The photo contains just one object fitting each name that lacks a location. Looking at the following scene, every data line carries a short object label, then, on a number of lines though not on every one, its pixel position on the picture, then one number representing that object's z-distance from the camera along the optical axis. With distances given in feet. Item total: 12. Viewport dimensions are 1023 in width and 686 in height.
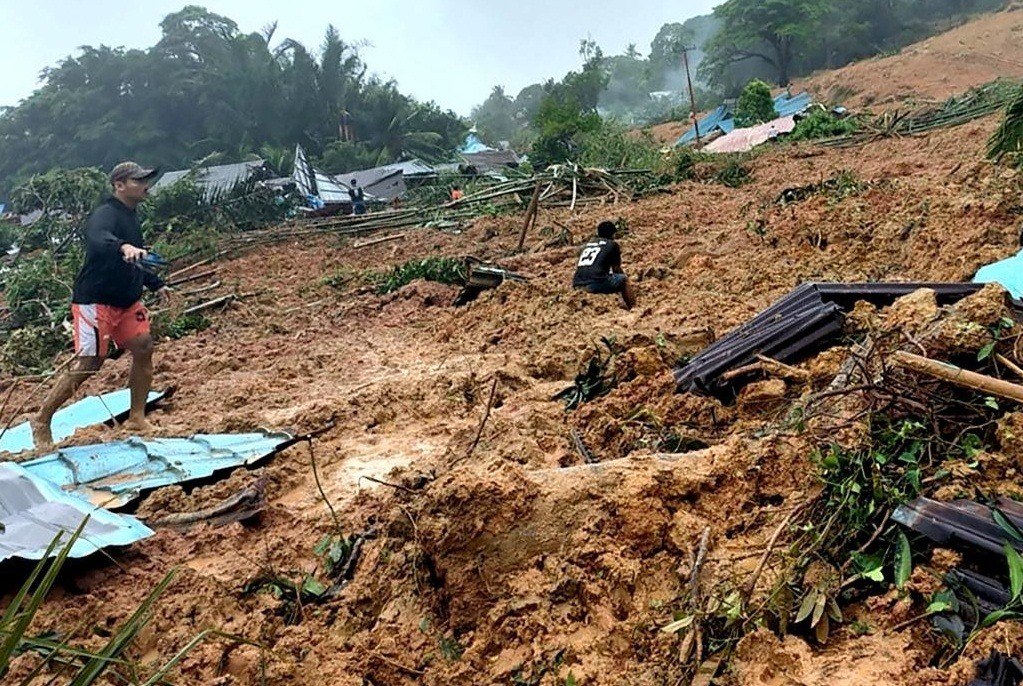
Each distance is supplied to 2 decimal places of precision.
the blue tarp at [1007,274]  11.32
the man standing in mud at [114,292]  14.16
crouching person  21.70
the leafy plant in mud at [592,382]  13.37
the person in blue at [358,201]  62.90
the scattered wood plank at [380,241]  41.11
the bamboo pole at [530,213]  31.04
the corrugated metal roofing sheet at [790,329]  10.85
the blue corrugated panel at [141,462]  11.88
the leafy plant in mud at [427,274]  29.36
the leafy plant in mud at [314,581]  9.07
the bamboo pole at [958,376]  7.04
